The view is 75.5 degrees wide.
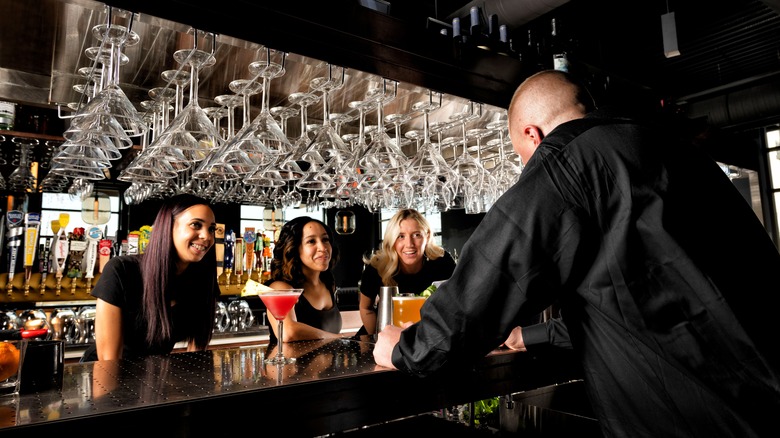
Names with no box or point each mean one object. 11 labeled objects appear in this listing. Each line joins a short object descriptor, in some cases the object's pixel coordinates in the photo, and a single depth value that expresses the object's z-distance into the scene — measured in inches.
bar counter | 38.1
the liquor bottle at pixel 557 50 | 79.3
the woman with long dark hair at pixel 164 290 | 84.7
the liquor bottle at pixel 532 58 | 78.3
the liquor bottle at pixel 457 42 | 69.4
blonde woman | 130.2
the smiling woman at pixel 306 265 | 113.3
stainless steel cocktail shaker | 71.6
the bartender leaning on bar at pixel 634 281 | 36.0
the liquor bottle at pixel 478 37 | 72.3
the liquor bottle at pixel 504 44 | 75.4
